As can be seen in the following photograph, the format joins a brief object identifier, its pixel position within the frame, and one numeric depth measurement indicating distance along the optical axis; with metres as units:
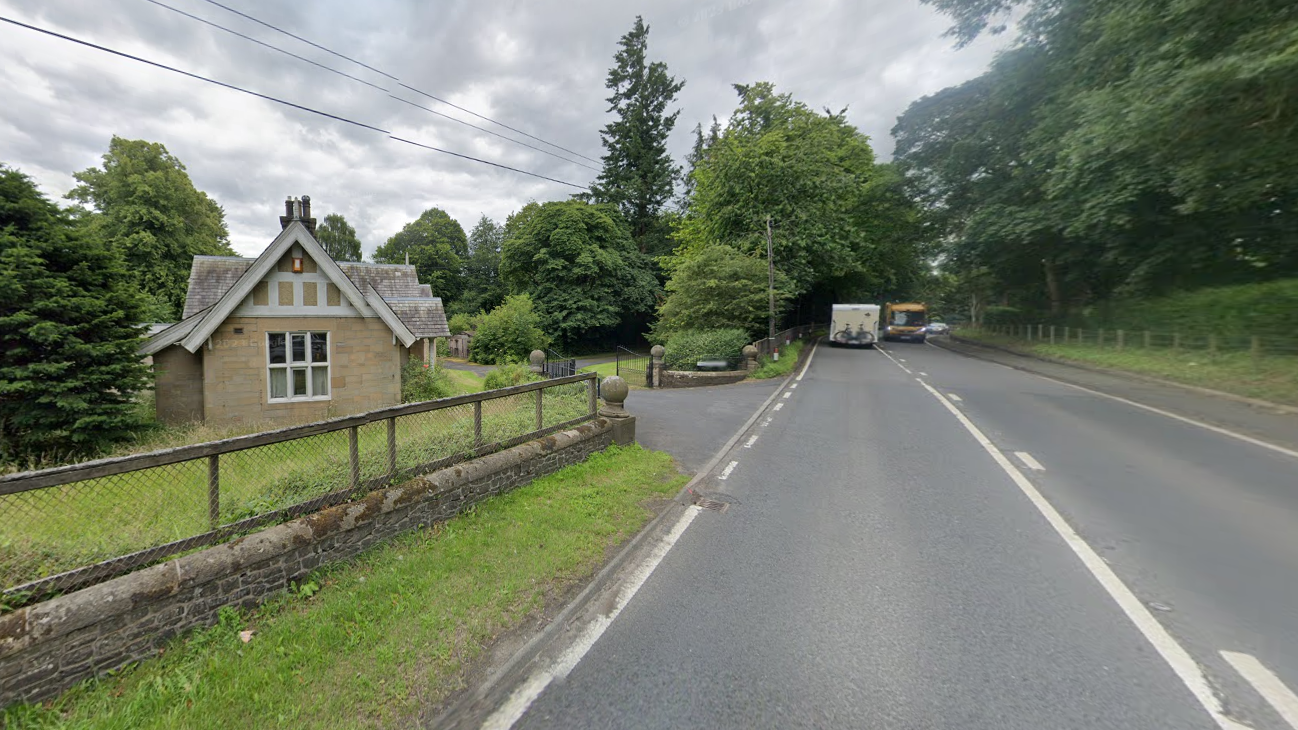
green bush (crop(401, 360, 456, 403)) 15.64
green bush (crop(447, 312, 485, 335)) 40.69
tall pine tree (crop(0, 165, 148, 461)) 8.92
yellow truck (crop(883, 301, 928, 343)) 42.75
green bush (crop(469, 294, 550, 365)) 30.83
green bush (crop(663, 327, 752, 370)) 18.17
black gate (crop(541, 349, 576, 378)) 17.02
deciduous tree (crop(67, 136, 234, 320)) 28.77
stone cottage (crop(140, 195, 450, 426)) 12.34
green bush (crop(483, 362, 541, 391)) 15.37
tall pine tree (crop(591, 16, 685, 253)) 41.34
